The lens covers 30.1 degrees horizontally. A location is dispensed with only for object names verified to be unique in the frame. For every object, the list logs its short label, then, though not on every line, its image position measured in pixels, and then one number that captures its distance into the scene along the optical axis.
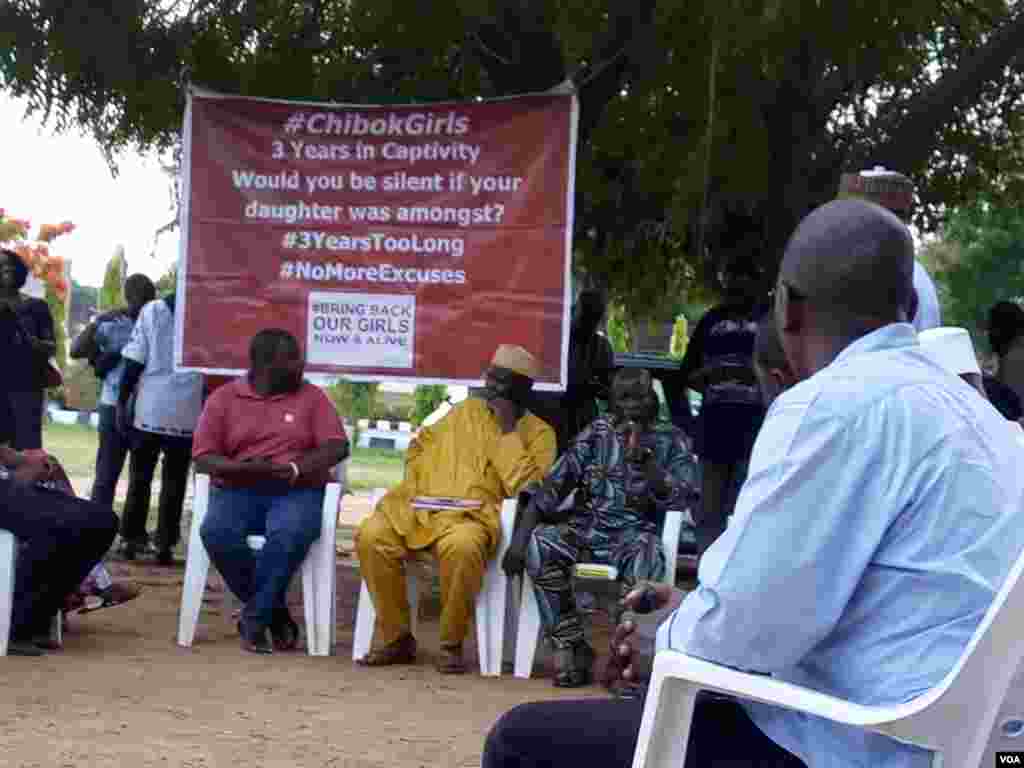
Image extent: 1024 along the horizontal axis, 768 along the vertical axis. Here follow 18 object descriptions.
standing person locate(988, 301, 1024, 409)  10.45
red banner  8.77
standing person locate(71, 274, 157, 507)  11.42
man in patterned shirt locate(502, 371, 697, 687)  7.93
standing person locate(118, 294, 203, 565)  10.87
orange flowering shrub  33.78
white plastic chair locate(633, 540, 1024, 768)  2.72
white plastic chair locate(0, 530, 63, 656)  7.89
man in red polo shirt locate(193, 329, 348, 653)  8.32
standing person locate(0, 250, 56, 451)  10.65
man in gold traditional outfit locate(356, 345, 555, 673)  8.05
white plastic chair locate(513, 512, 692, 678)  8.02
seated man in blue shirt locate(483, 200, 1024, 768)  2.76
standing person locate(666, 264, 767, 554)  9.02
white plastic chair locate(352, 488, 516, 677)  8.10
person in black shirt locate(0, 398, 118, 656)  7.86
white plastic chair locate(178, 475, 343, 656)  8.37
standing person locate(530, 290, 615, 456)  11.08
